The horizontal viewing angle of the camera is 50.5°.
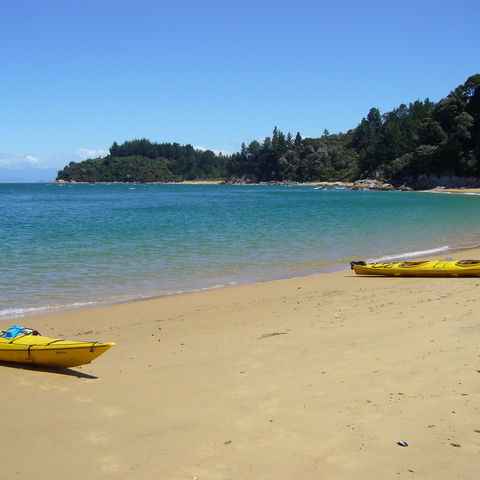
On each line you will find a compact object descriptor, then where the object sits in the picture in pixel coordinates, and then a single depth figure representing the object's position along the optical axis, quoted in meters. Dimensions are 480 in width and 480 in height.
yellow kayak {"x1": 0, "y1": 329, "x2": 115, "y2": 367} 6.93
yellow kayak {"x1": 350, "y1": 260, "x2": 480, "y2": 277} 13.88
